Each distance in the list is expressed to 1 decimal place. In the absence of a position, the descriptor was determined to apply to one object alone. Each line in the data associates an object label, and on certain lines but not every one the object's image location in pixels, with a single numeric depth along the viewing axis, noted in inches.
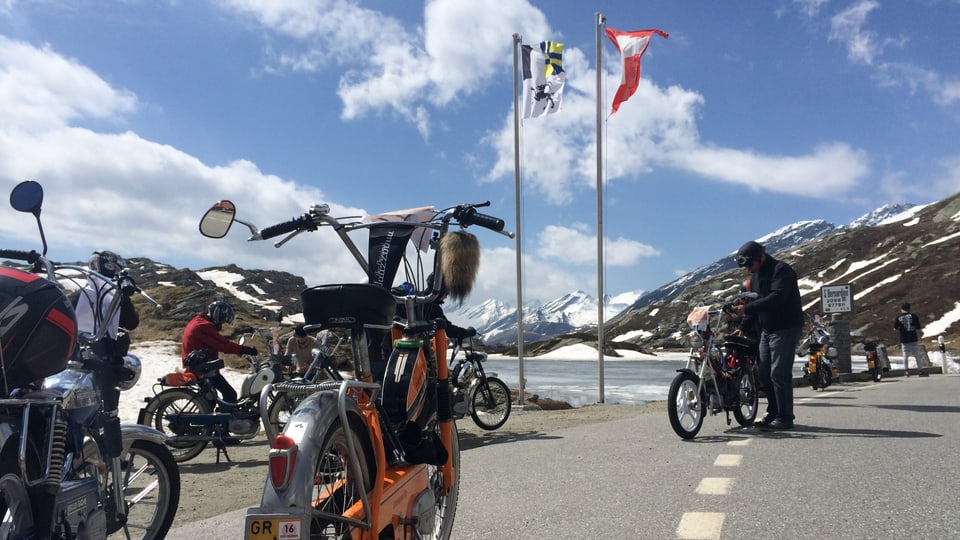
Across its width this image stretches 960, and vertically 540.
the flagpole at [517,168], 594.5
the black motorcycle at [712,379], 286.4
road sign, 820.6
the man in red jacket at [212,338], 332.0
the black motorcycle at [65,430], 109.7
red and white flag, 648.4
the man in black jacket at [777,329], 315.9
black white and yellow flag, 638.5
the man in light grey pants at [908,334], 818.8
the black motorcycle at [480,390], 386.6
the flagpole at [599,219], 594.9
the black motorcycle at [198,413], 305.0
